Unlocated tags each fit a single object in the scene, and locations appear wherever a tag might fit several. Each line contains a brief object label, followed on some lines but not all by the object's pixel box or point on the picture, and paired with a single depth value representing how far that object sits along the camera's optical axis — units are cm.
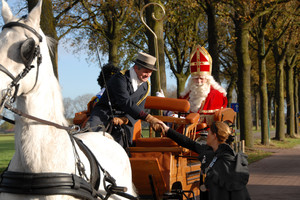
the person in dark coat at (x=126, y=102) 507
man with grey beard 749
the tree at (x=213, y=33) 1634
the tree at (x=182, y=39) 2712
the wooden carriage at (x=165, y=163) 539
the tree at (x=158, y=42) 1172
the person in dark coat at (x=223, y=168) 431
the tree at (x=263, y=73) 2270
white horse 261
